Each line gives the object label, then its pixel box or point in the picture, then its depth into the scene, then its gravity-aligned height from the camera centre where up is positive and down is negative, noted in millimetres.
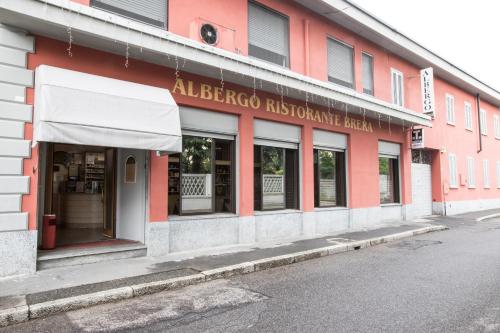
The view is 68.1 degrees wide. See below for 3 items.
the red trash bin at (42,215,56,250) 7000 -768
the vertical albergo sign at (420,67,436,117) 15422 +4157
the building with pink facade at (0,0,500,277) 6125 +1509
